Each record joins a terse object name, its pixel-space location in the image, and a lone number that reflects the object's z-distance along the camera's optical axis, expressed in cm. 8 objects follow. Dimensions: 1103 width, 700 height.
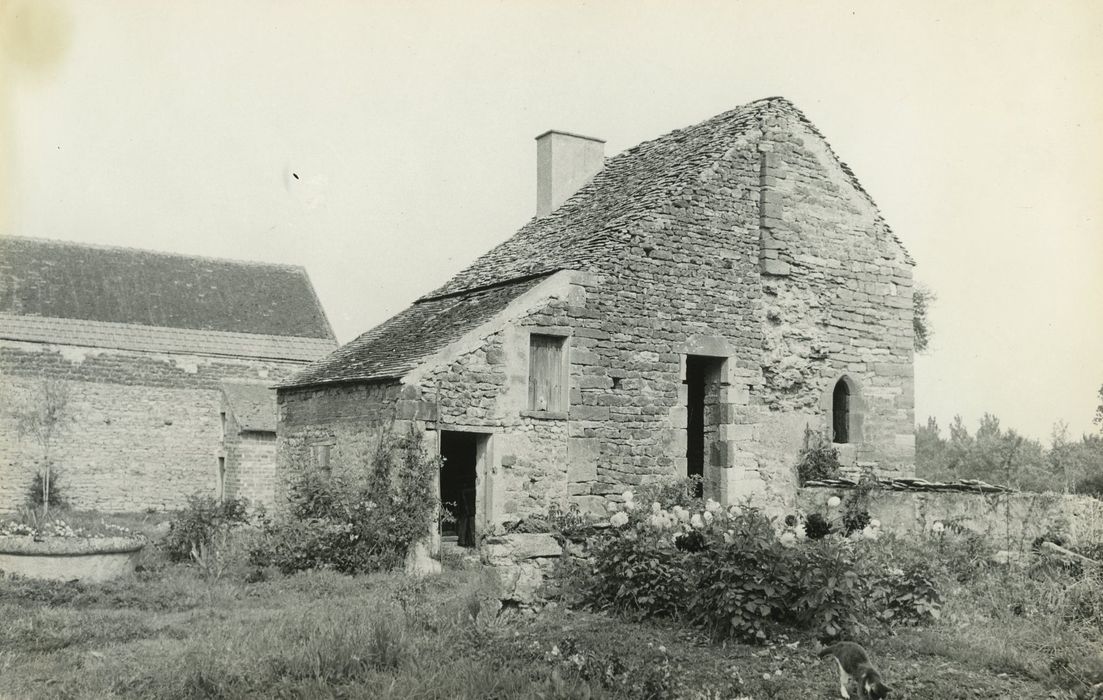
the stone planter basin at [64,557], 1188
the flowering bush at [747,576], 787
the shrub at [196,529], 1436
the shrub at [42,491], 2648
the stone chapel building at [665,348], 1448
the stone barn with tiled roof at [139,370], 2658
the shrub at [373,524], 1352
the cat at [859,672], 613
